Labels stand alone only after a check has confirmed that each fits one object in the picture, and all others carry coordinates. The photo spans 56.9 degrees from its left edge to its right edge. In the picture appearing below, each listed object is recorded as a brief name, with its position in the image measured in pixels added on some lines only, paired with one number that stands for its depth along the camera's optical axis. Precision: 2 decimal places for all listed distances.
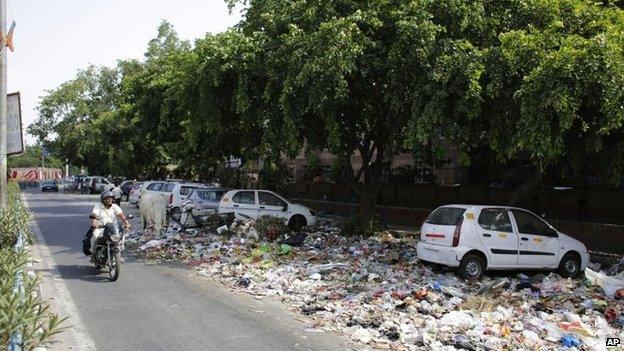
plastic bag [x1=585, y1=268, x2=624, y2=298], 9.97
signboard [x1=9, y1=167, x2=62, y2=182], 95.89
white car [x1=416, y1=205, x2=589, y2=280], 11.48
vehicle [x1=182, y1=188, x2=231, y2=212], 20.73
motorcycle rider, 11.05
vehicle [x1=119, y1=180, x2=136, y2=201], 42.51
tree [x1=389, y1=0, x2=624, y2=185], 11.02
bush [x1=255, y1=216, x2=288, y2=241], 16.80
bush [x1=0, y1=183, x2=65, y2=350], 4.60
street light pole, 13.76
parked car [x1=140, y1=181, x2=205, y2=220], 21.45
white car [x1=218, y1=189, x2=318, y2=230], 19.35
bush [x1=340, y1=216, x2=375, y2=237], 18.27
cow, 17.58
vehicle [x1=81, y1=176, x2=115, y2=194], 54.91
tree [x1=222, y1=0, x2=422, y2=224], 13.77
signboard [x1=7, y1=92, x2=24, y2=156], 14.19
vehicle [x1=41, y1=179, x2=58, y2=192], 64.81
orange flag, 13.48
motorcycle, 10.63
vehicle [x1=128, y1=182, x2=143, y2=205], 32.22
